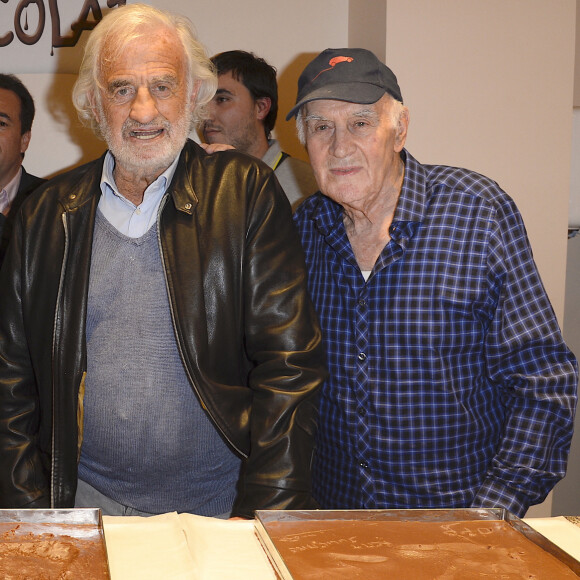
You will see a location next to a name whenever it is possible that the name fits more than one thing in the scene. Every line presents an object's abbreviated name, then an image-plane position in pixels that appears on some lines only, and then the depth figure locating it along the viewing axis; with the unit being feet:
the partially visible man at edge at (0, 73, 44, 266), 9.05
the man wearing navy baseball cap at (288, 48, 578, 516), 5.45
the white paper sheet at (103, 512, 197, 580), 3.58
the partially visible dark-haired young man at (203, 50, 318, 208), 9.59
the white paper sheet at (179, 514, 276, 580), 3.59
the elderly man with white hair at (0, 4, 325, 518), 5.22
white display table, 3.59
